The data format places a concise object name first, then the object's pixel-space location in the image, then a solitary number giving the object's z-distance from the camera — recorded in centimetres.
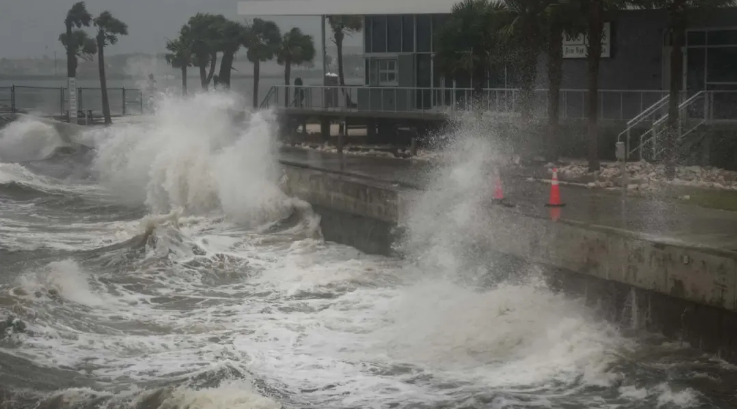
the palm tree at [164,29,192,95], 6474
